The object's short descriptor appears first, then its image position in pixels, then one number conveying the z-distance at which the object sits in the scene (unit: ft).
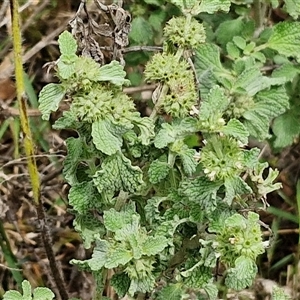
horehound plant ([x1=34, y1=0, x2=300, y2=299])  1.70
